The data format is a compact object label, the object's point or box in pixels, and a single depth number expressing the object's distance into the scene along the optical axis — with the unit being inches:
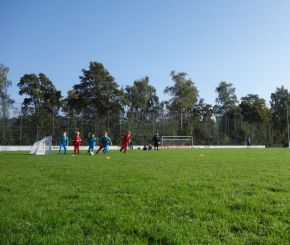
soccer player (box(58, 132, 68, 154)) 1231.2
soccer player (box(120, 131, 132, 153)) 1285.7
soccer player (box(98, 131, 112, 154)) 1217.4
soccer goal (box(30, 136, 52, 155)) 1154.5
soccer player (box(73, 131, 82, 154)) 1197.6
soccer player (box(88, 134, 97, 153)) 1154.3
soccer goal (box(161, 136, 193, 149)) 2152.9
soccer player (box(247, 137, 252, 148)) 2319.9
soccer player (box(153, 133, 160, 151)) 1700.1
